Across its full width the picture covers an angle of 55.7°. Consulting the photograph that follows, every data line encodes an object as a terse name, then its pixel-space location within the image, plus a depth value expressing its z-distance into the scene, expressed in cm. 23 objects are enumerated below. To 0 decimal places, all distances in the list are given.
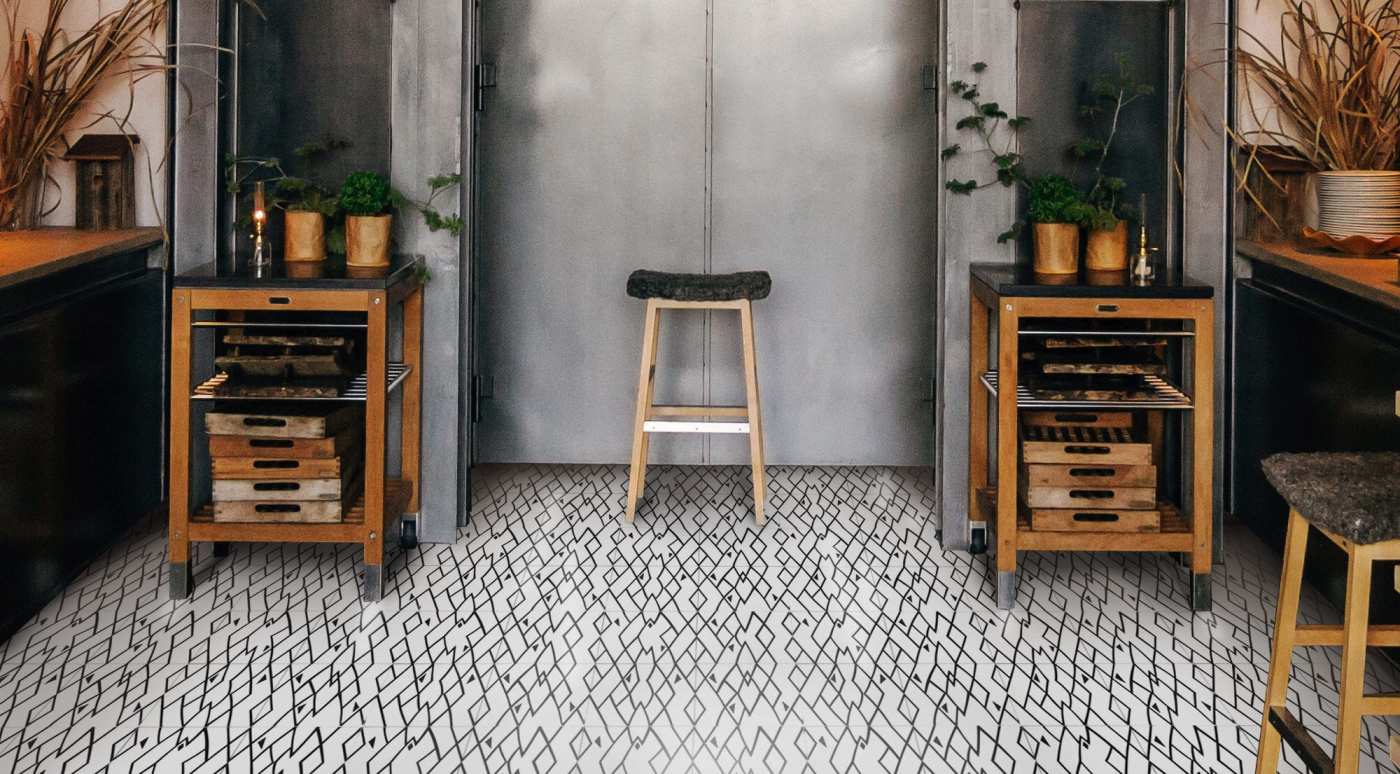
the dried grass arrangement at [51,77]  404
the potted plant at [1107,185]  389
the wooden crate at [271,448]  360
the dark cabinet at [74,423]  330
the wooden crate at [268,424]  358
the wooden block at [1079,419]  389
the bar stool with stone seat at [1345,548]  223
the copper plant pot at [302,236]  389
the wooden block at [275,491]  360
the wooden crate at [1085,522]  365
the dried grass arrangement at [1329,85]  396
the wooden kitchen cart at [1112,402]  354
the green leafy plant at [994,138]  405
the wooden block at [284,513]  361
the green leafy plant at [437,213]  407
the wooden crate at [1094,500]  364
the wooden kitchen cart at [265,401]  349
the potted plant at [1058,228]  381
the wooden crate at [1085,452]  365
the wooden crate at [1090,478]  365
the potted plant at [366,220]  384
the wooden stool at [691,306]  427
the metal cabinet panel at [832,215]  486
